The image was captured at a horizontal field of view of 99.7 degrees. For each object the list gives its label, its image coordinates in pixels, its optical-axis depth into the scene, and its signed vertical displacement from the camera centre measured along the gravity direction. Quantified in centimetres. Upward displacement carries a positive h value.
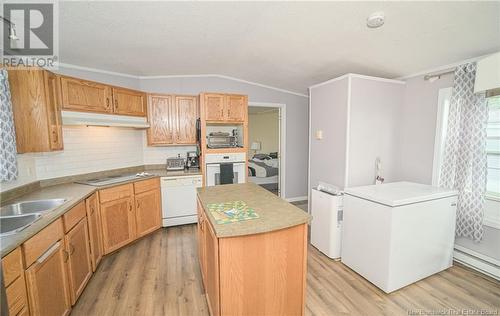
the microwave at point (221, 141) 351 -4
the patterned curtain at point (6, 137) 170 +2
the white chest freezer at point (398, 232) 193 -92
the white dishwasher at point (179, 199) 325 -94
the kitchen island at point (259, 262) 130 -80
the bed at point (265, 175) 541 -95
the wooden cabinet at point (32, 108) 191 +29
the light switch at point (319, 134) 295 +5
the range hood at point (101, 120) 230 +24
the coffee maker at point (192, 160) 376 -38
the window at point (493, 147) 218 -10
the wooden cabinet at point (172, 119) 338 +33
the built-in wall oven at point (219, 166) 341 -45
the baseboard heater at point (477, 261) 216 -133
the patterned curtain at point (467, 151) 214 -15
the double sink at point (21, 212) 159 -60
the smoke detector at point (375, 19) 162 +94
